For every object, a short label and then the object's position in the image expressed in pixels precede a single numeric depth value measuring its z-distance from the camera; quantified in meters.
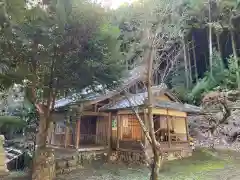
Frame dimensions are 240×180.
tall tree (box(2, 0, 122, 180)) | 6.03
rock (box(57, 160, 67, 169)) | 8.21
